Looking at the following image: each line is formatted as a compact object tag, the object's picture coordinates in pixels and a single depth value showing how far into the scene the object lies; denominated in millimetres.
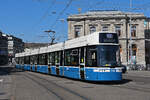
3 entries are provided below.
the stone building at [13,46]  128250
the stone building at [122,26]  59062
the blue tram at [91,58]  15900
